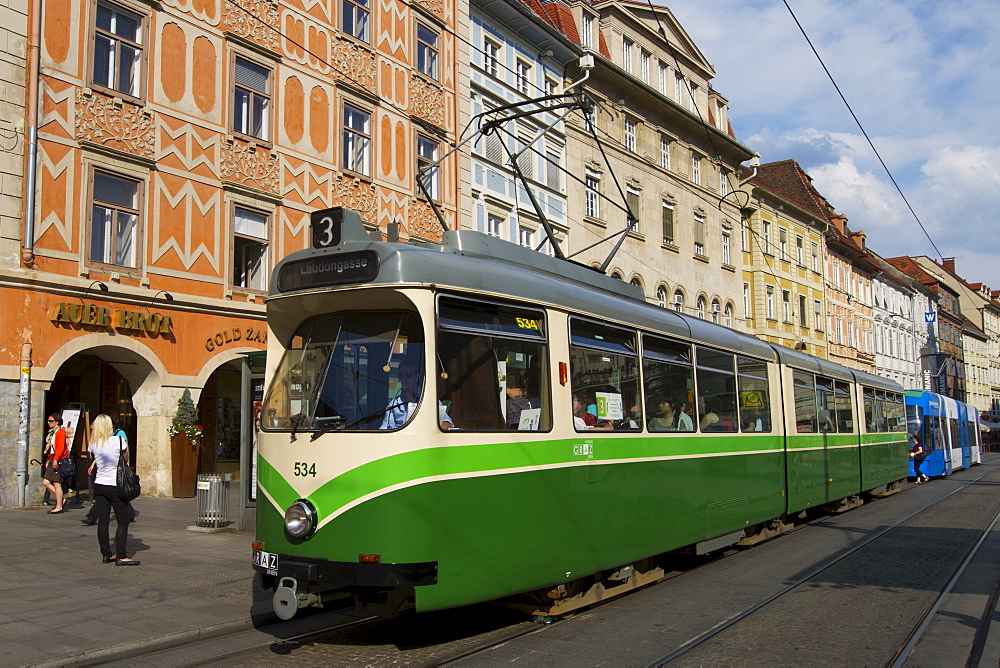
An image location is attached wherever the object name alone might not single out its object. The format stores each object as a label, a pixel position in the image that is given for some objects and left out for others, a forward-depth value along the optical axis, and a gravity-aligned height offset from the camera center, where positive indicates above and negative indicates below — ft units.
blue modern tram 93.86 +0.44
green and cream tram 20.21 +0.30
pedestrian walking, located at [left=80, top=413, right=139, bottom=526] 33.63 -2.60
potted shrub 55.83 +0.15
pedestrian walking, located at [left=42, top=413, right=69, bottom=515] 46.06 -0.49
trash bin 42.60 -2.57
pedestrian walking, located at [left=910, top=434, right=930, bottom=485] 93.89 -2.33
